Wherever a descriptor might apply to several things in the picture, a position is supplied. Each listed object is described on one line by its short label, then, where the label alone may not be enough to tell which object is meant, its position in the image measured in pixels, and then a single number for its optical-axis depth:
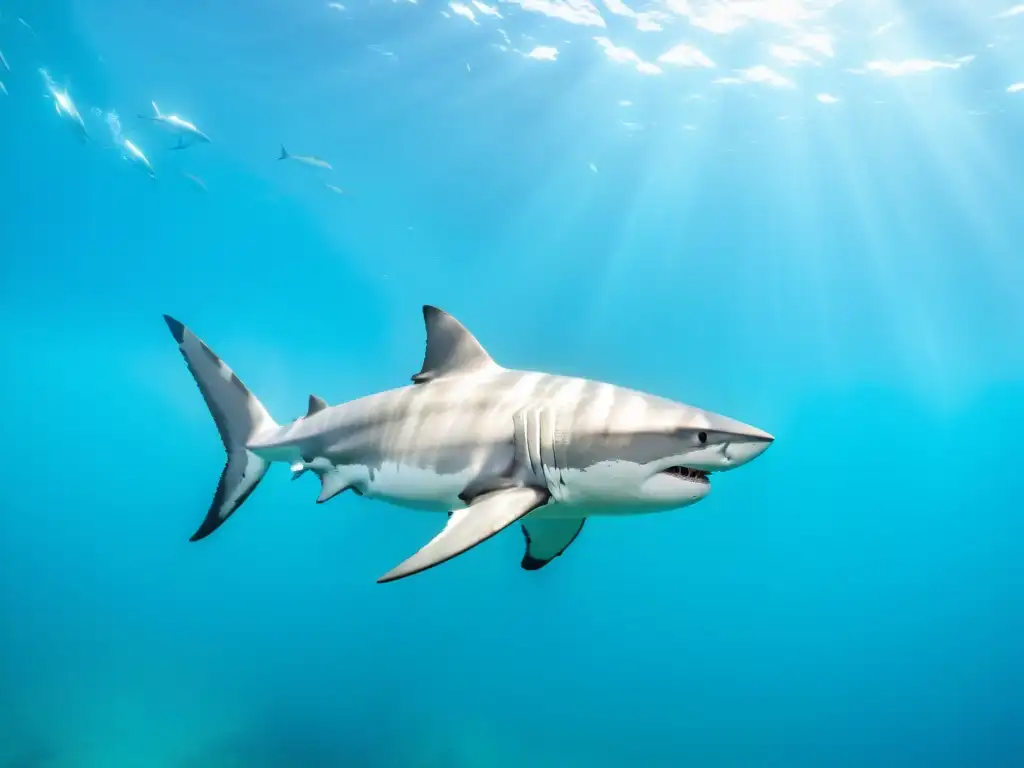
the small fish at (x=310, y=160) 16.67
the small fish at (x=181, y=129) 18.66
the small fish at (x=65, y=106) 20.50
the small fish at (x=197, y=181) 26.77
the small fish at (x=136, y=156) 24.62
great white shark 2.70
